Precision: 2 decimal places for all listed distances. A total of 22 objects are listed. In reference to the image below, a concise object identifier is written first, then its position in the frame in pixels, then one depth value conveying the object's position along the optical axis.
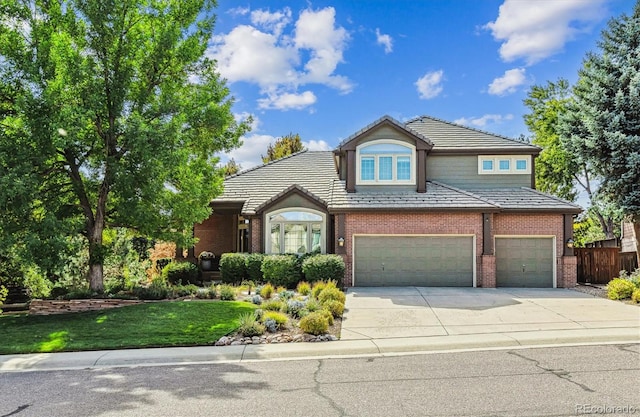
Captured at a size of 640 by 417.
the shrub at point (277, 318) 10.61
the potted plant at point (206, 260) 20.80
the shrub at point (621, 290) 14.60
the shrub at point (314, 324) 9.85
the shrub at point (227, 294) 14.35
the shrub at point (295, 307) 11.80
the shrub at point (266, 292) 14.73
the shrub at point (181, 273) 18.47
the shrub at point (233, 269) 18.33
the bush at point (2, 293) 15.18
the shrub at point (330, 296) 12.74
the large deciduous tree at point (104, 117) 11.85
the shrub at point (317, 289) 13.98
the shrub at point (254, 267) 18.12
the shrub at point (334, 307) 11.84
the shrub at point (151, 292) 14.38
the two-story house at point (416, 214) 17.66
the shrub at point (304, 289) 14.94
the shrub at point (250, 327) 9.95
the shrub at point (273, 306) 12.33
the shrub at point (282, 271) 17.03
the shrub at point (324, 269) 16.58
